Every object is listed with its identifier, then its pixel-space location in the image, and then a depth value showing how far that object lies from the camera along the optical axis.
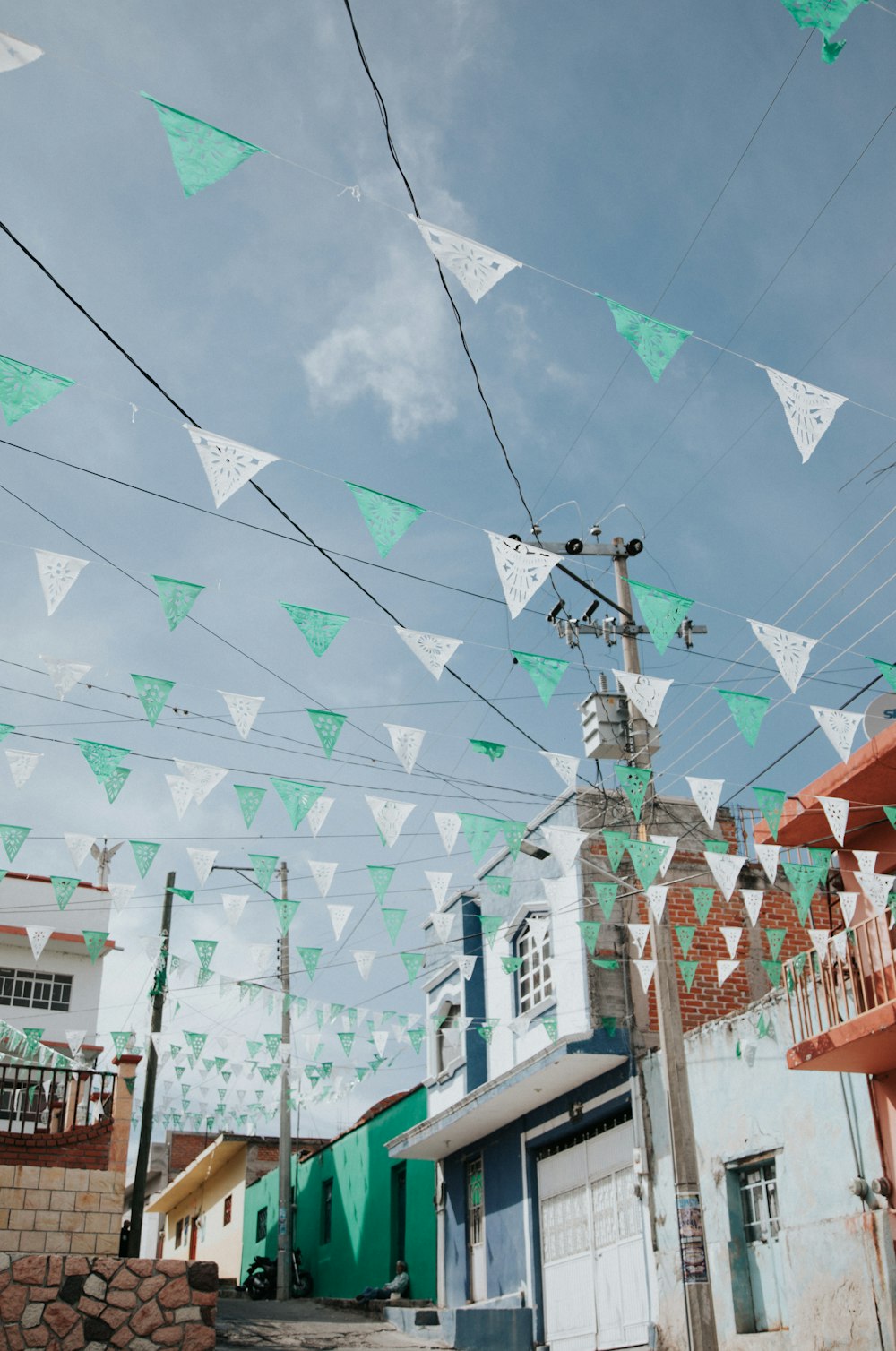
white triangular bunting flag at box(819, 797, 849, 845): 11.45
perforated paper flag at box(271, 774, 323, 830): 11.10
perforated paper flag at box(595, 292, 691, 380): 7.25
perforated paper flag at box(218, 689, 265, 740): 10.08
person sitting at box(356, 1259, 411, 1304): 20.23
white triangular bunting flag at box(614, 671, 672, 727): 10.34
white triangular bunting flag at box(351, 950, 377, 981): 14.50
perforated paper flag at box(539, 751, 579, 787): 11.03
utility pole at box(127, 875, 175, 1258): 17.61
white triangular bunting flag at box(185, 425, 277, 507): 7.68
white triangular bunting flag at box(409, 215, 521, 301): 6.80
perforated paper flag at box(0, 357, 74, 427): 6.94
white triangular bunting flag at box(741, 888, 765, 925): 13.75
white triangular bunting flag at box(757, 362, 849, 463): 7.70
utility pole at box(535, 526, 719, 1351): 9.41
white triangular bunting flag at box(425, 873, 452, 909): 12.95
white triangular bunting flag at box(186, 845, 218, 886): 12.59
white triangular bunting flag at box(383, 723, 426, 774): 10.66
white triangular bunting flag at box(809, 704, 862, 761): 10.13
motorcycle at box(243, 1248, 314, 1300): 22.69
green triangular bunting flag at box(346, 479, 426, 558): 8.02
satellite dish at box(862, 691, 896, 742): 13.04
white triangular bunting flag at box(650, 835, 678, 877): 11.94
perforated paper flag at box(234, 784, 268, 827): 11.03
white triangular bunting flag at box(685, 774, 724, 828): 11.33
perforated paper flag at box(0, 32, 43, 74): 5.39
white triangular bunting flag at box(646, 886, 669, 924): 10.90
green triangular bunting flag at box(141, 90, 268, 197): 5.93
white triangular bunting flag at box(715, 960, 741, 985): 14.75
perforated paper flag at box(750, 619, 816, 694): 9.25
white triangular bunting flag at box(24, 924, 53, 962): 14.98
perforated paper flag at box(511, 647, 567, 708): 9.91
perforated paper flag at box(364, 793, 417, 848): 11.52
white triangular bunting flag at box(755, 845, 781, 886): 11.96
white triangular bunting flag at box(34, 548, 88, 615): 8.42
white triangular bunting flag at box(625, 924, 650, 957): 13.92
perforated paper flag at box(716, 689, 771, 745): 9.91
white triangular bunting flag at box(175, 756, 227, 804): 10.81
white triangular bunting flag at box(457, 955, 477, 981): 17.58
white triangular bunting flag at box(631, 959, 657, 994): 14.56
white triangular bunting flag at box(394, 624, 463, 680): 9.48
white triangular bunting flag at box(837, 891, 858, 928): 12.67
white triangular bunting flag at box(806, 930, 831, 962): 11.36
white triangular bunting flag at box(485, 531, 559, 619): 8.77
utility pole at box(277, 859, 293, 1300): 21.56
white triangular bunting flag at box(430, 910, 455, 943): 15.55
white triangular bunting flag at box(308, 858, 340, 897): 12.43
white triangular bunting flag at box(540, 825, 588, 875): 12.63
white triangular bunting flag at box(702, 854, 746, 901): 12.24
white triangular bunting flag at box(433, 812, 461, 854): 11.86
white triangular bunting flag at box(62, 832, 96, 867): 11.79
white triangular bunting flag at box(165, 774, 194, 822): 10.83
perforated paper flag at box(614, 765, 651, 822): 11.39
